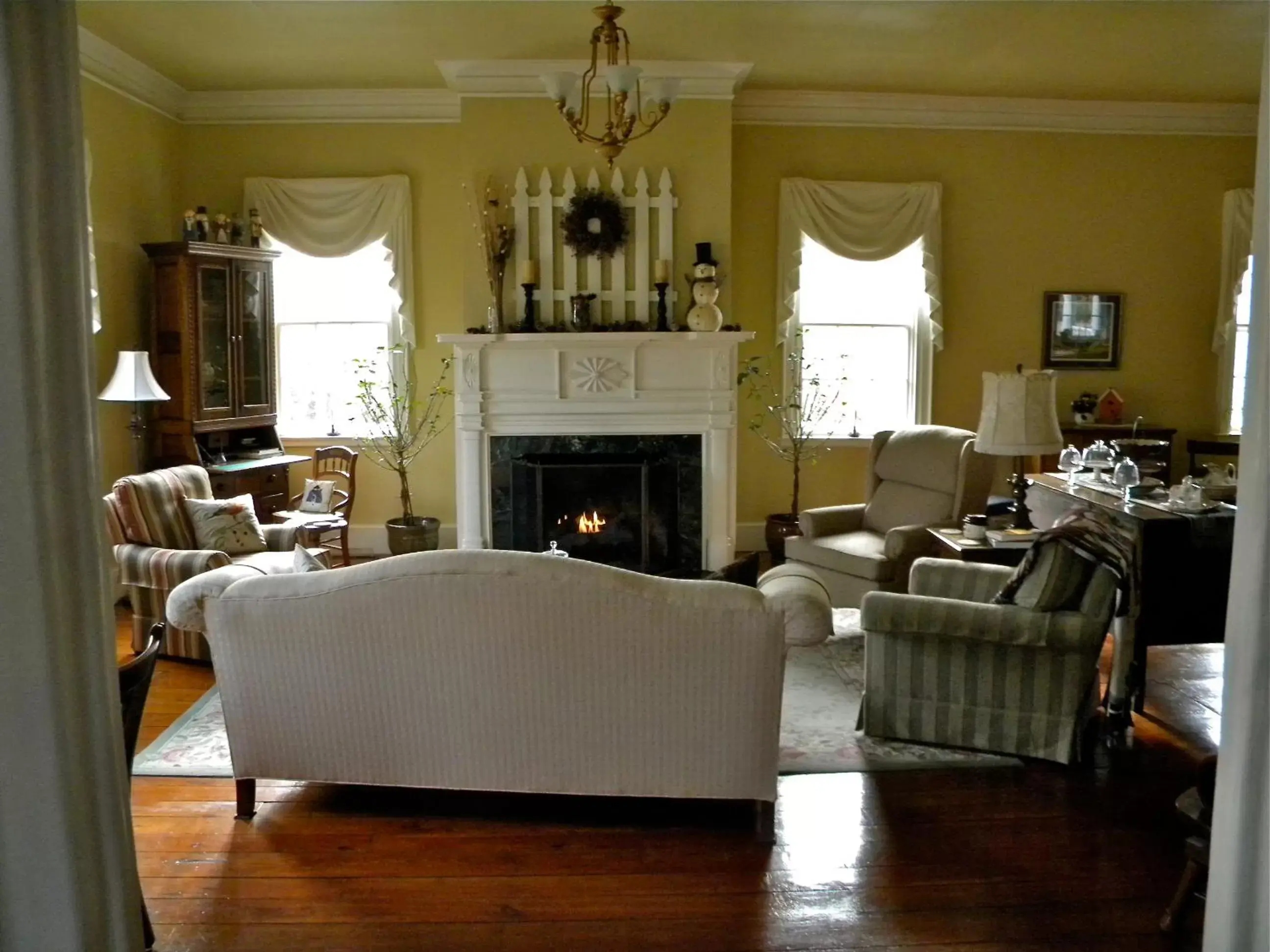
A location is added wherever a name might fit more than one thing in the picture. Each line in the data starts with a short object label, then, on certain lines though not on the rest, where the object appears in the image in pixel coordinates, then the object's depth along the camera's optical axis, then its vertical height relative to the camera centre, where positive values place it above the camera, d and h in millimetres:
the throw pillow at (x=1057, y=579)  3389 -696
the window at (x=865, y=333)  6863 +220
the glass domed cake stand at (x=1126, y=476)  4180 -441
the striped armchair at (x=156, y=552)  4504 -828
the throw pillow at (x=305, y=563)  3346 -641
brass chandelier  3758 +1022
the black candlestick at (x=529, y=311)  6012 +311
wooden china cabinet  5840 +4
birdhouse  6922 -272
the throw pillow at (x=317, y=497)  5770 -738
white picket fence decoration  6062 +643
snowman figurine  5906 +402
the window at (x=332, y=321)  6852 +283
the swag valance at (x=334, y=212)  6602 +965
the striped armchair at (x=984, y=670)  3424 -1031
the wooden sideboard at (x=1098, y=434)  6699 -440
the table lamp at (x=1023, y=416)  4238 -204
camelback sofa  2785 -851
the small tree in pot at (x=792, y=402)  6797 -240
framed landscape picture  6938 +243
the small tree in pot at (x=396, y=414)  6738 -322
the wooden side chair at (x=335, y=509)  5566 -831
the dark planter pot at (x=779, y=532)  6457 -1030
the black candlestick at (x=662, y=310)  6000 +319
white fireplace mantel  6027 -171
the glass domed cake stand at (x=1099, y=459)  4617 -410
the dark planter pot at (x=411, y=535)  6430 -1054
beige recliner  5051 -771
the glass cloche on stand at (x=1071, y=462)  4668 -431
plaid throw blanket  3365 -586
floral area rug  3533 -1347
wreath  5980 +823
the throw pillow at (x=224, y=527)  4770 -751
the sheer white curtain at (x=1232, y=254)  6891 +745
